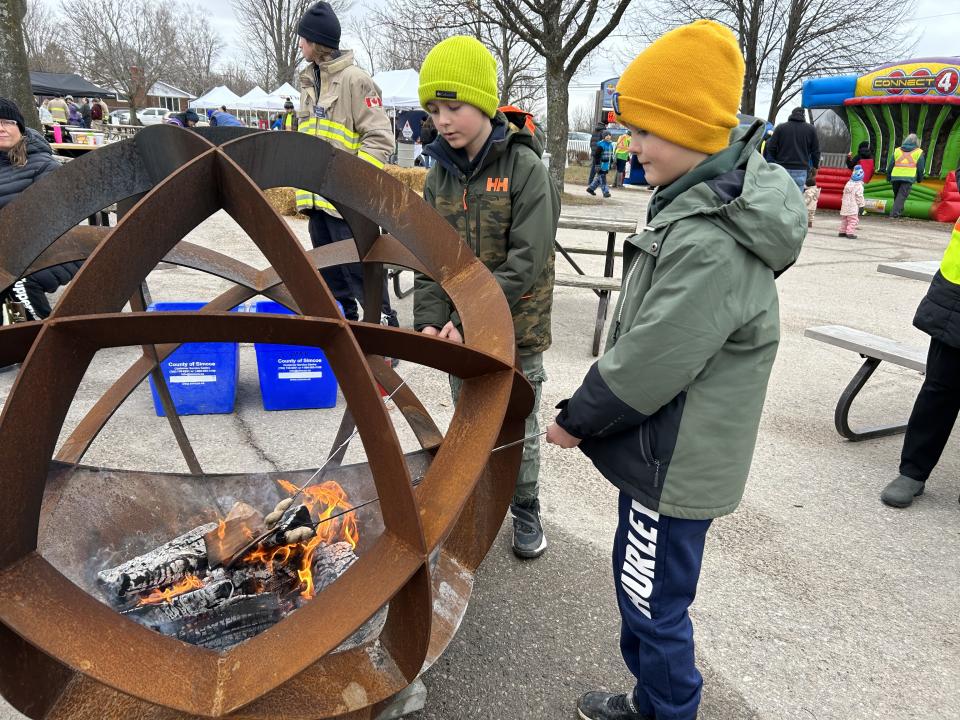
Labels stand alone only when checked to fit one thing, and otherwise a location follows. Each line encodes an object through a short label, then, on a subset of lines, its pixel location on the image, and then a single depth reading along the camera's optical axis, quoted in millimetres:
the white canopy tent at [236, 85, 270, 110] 27000
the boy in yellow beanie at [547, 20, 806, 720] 1515
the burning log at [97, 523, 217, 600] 1941
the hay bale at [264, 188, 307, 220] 11273
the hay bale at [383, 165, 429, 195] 11945
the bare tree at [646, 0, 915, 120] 23234
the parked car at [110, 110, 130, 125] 30719
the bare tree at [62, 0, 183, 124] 40031
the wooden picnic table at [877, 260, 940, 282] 4380
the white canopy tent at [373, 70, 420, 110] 22422
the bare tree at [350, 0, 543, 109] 15844
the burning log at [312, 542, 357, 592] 2076
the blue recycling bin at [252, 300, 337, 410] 4008
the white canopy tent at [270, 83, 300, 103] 26969
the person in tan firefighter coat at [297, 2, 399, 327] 4301
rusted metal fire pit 1248
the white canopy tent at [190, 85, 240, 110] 28375
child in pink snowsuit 12586
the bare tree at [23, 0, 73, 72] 45406
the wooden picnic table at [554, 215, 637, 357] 5492
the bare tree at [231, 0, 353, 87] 40406
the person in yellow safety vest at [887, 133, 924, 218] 14102
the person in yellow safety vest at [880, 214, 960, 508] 3051
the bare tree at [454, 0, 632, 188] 13727
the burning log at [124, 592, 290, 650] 1865
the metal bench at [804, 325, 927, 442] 3811
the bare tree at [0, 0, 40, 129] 7230
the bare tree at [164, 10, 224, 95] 50750
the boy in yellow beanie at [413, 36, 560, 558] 2312
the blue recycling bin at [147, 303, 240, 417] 3865
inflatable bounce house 14414
